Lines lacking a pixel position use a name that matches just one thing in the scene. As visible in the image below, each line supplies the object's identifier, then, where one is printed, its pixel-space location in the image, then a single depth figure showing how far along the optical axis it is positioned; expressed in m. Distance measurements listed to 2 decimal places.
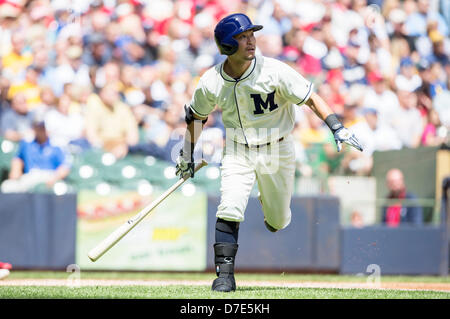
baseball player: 12.70
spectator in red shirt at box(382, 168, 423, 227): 21.42
